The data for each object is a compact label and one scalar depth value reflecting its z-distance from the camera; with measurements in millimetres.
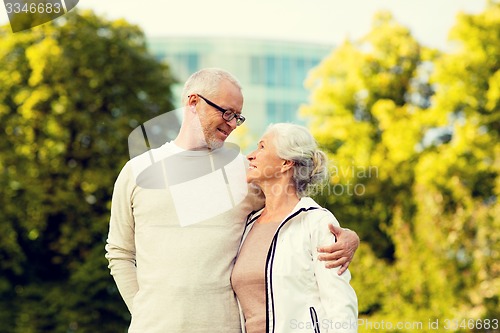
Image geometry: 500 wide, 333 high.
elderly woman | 3605
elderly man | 3689
